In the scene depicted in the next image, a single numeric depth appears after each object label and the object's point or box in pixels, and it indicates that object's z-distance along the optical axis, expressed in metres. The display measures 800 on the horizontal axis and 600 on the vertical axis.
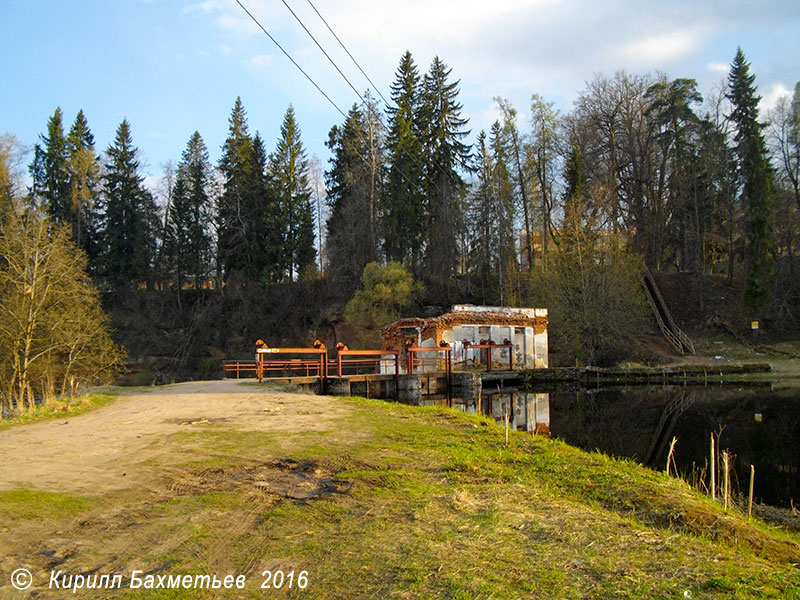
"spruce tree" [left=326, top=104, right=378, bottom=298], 42.66
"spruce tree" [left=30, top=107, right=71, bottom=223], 48.44
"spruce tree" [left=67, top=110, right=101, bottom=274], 48.72
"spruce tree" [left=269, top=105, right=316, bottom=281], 49.91
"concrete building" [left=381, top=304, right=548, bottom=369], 29.56
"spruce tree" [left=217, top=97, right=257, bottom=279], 49.00
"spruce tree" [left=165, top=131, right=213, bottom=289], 51.31
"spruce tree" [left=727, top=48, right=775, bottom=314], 36.56
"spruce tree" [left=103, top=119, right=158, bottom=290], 49.94
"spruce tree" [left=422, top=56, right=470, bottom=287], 44.47
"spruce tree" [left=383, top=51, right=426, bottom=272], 45.06
